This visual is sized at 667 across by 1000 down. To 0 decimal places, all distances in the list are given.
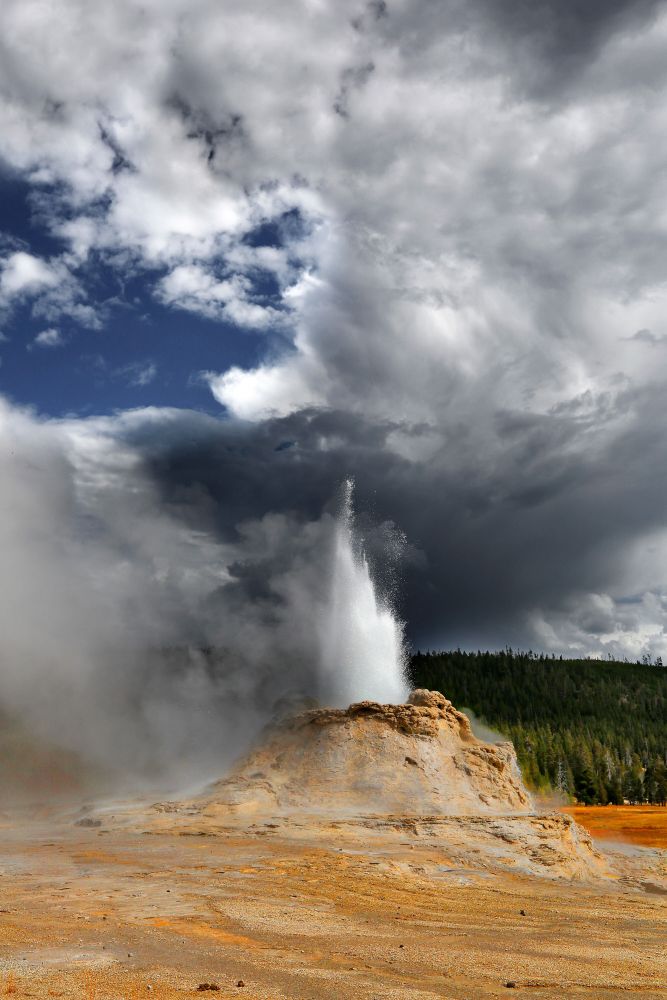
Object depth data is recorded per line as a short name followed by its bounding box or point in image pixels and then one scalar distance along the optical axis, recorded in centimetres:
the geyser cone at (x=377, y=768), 3055
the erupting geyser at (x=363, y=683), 4316
